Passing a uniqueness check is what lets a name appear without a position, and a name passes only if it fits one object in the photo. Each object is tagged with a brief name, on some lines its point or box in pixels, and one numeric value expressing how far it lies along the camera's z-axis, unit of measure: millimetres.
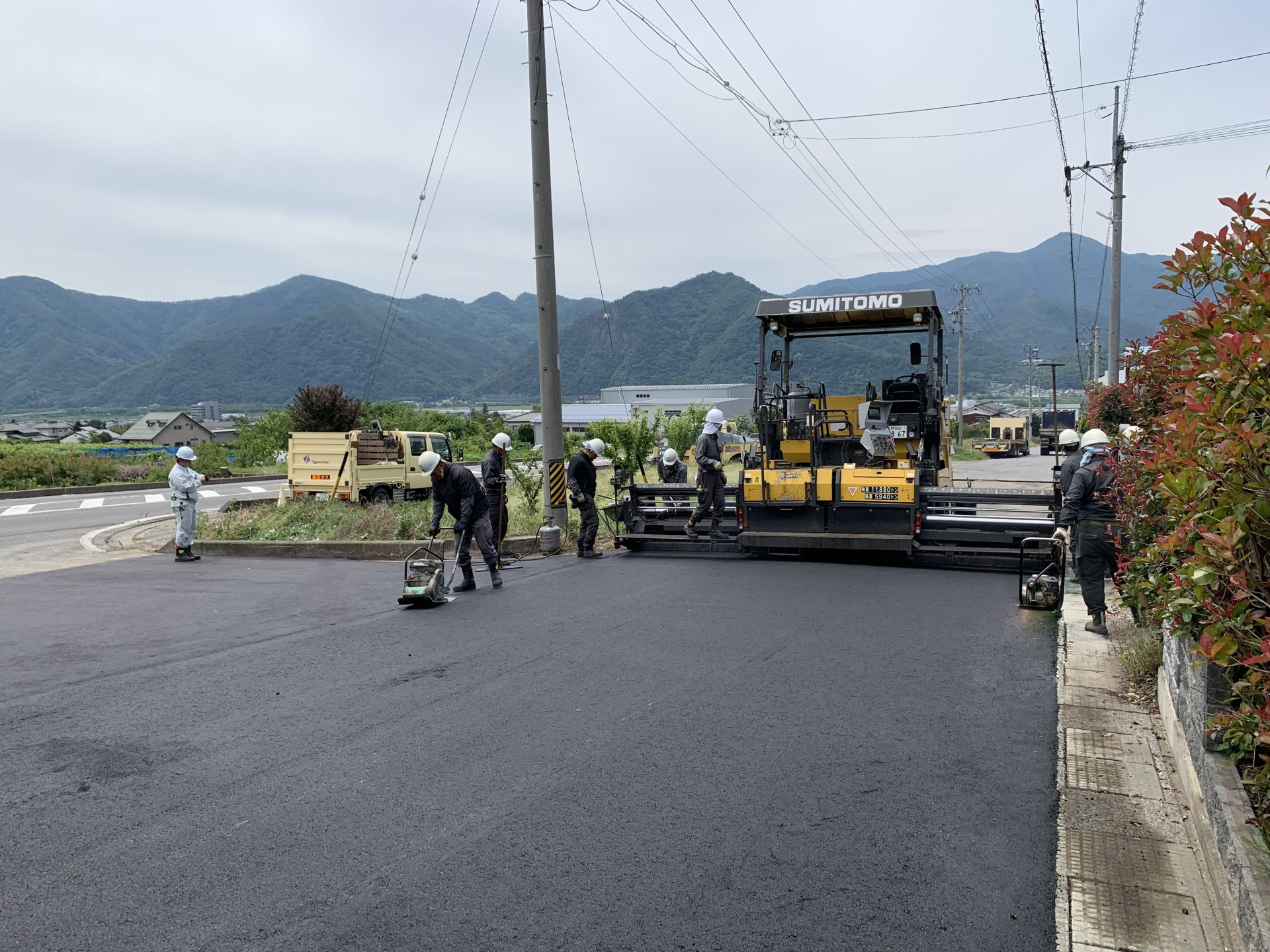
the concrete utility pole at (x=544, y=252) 14344
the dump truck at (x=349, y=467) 21297
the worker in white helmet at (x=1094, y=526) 7609
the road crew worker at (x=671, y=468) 14125
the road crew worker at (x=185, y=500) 13805
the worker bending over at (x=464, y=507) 10539
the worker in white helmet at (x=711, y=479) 12352
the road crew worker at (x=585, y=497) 12773
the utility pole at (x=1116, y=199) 24969
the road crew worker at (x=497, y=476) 12094
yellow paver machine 11172
